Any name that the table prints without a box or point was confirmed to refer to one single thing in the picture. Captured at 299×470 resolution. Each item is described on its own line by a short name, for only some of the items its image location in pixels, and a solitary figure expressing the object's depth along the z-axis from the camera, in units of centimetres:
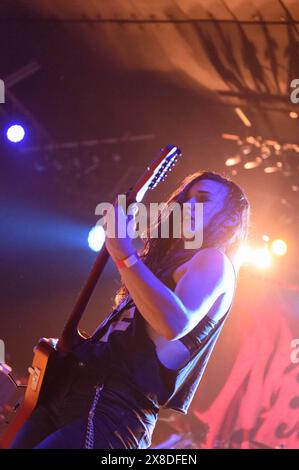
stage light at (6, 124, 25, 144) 612
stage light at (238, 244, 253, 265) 650
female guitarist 167
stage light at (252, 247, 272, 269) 646
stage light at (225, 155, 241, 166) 603
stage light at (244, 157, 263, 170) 595
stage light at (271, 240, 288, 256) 632
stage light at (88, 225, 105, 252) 674
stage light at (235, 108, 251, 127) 553
